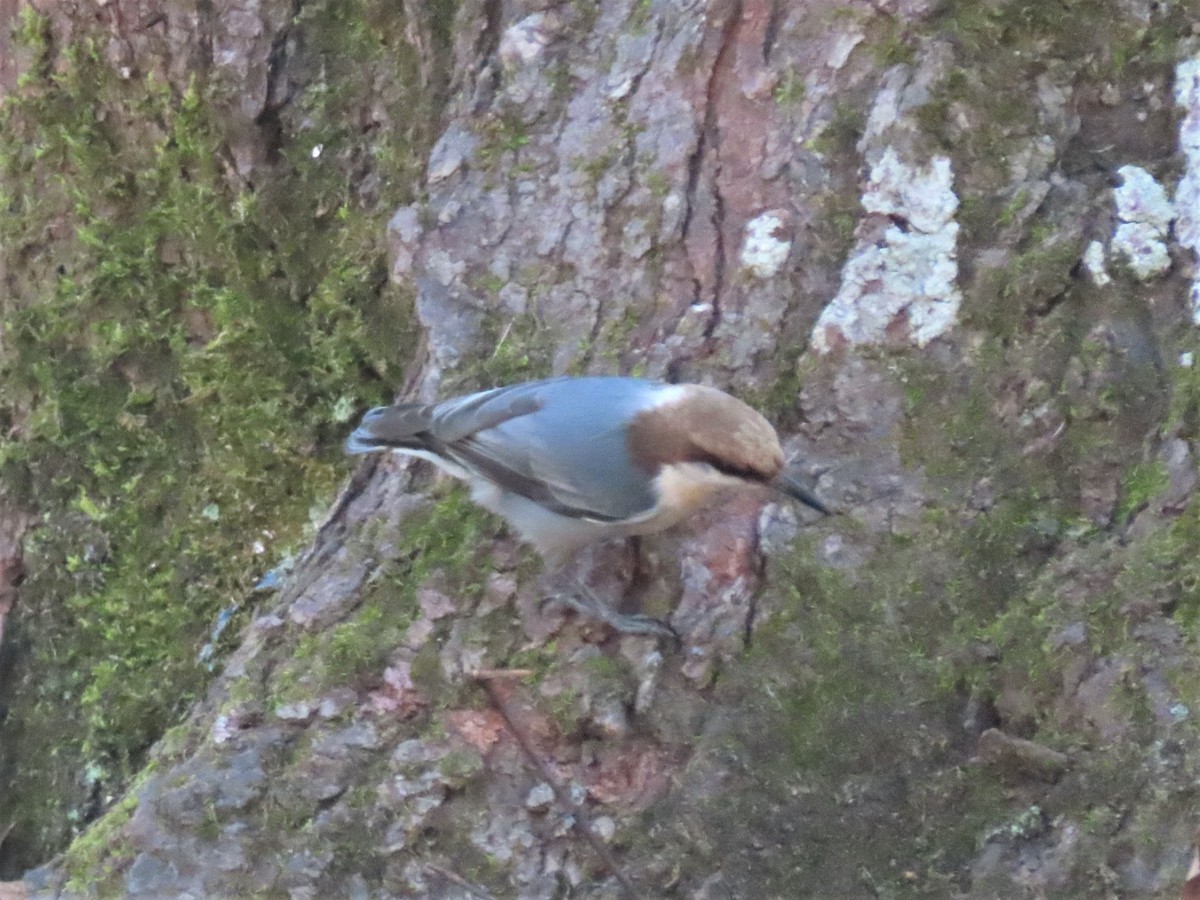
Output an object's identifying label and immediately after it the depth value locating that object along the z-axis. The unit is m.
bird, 4.77
